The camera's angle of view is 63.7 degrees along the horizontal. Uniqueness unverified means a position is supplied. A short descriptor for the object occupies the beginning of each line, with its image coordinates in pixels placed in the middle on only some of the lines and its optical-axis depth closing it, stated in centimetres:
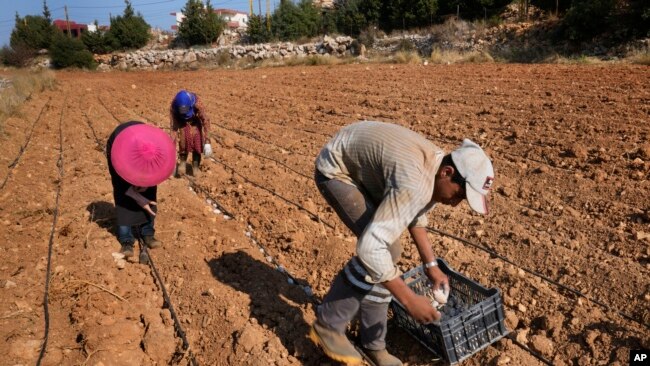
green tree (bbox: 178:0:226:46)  3609
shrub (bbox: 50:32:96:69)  3117
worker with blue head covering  590
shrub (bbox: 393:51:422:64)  1642
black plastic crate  274
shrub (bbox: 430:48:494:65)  1495
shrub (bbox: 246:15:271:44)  3409
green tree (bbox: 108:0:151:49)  3831
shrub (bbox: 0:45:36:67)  3566
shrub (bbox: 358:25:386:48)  2520
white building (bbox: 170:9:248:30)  7652
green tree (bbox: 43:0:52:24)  4635
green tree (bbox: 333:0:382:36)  2986
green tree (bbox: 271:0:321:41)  3391
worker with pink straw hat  376
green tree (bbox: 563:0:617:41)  1494
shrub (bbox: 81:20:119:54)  3744
